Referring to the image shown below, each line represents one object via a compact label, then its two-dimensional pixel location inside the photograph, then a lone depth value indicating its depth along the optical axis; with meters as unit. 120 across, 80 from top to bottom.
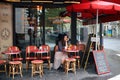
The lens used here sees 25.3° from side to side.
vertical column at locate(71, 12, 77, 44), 12.37
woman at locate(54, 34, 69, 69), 10.80
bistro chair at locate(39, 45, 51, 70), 10.86
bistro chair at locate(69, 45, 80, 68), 10.82
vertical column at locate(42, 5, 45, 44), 12.26
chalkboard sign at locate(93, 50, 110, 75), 10.21
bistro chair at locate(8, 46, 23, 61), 10.50
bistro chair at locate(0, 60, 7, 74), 9.57
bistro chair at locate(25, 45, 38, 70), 10.85
